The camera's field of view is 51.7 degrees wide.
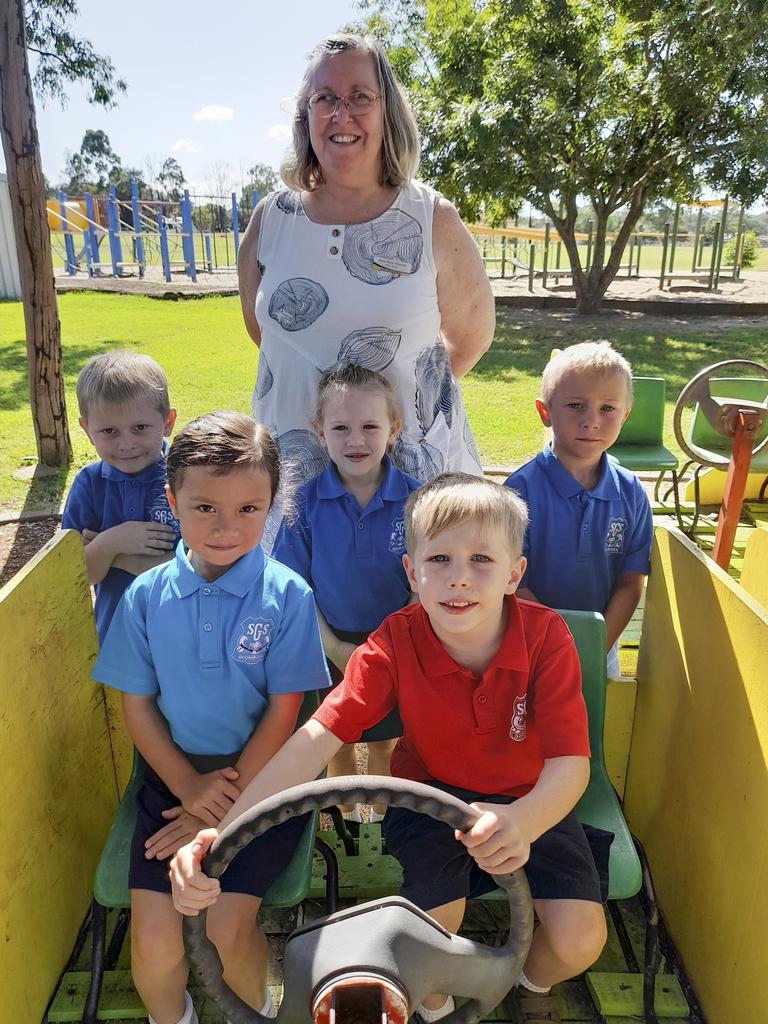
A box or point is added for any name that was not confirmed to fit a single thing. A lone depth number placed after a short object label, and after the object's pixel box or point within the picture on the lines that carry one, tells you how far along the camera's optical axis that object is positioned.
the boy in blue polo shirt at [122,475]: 2.17
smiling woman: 2.11
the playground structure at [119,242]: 20.77
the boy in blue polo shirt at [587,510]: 2.14
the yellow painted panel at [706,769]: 1.49
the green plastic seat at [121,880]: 1.60
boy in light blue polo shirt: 1.69
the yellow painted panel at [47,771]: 1.57
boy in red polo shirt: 1.51
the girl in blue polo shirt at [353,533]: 2.10
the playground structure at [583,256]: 16.91
